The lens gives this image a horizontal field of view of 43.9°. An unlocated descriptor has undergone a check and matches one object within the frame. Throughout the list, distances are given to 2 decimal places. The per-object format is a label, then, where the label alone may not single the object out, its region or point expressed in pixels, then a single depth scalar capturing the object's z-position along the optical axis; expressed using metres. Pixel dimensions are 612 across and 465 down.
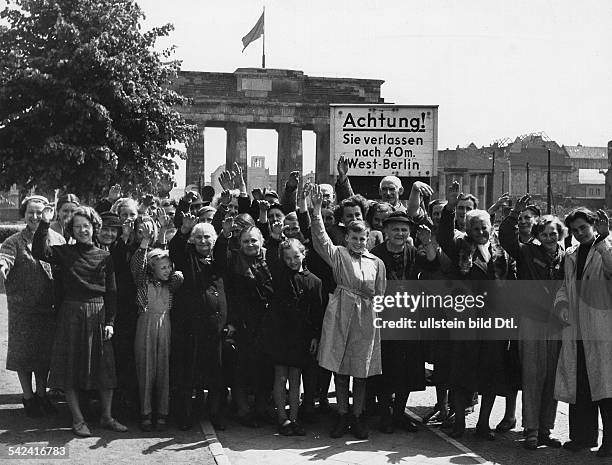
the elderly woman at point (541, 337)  6.48
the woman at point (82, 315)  6.56
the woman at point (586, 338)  6.18
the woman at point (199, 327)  6.79
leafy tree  19.77
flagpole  44.41
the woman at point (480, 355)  6.61
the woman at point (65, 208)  7.58
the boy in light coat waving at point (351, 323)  6.58
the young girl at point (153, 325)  6.73
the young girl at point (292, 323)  6.75
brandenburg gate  44.75
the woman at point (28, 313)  7.02
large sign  9.19
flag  41.89
